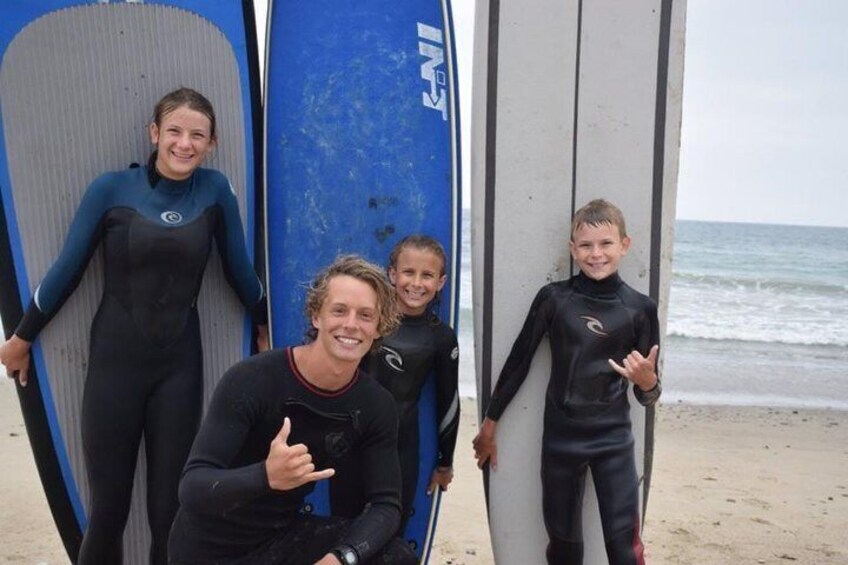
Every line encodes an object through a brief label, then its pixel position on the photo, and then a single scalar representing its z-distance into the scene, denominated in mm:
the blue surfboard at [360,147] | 3111
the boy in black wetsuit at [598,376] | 2672
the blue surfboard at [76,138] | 2889
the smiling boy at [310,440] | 1959
